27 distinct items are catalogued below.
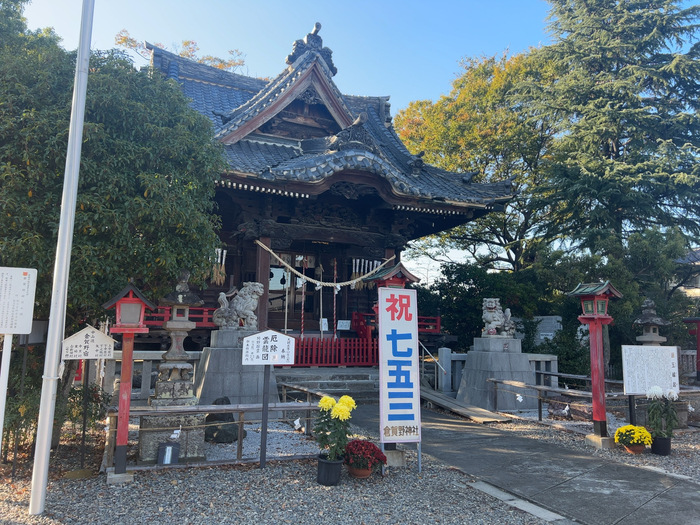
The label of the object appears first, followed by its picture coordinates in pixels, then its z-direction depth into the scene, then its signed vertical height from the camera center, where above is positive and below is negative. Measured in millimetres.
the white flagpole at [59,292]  4871 +340
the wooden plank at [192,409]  6285 -1119
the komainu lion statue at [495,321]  11961 +251
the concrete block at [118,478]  5715 -1813
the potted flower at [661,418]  7766 -1412
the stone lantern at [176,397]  6477 -1007
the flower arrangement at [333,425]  6000 -1224
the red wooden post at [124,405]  5773 -966
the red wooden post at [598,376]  8266 -761
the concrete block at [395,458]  6723 -1795
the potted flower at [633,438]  7711 -1685
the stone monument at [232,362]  9750 -719
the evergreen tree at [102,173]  5902 +2007
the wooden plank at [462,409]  10188 -1779
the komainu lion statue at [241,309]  10289 +381
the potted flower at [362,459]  6059 -1640
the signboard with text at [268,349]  6375 -289
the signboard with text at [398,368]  6539 -533
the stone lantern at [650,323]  10266 +217
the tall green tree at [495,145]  21672 +8554
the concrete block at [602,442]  8039 -1829
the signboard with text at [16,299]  5121 +263
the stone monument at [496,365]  11570 -844
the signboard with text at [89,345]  5859 -251
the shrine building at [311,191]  12799 +3753
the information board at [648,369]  8703 -649
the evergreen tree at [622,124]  17219 +7809
